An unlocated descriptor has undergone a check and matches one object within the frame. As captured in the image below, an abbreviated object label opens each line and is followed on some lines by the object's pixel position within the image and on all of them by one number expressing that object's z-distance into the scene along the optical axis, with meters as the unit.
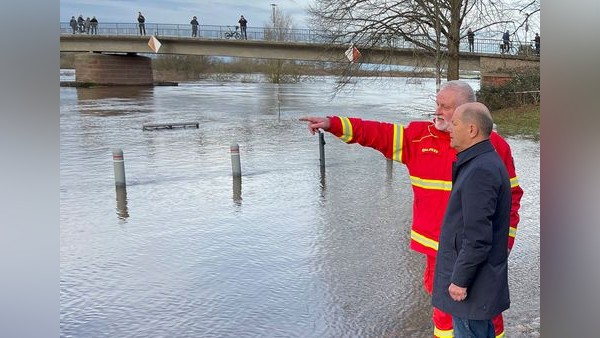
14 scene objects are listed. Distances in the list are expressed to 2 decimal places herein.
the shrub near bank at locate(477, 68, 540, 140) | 27.00
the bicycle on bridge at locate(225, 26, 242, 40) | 54.66
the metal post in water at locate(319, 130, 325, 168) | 14.23
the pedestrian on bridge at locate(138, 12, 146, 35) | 58.46
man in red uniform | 4.20
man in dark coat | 3.52
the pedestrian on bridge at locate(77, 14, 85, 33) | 59.50
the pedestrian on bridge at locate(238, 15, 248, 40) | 53.78
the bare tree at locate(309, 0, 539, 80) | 17.48
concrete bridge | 35.72
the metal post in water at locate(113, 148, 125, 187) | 12.03
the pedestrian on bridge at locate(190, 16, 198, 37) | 55.88
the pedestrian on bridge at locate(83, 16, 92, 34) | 59.88
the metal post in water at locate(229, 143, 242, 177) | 13.18
